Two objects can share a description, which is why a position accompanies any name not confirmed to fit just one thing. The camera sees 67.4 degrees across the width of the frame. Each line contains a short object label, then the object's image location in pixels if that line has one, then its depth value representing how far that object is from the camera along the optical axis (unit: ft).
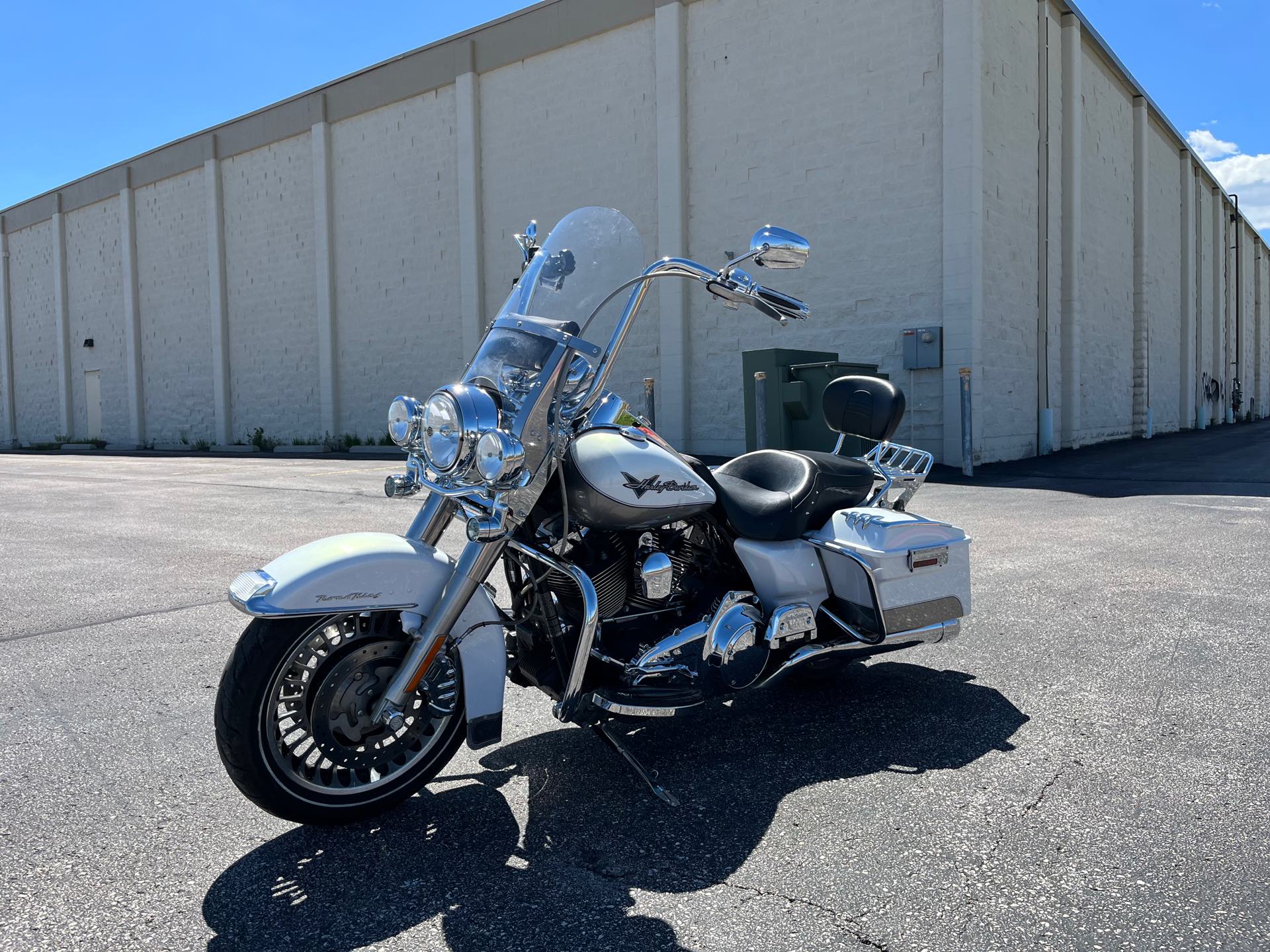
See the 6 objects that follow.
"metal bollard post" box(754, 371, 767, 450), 42.34
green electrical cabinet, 41.55
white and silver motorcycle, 8.77
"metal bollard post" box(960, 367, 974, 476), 44.55
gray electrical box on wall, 47.93
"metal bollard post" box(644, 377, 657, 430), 52.16
